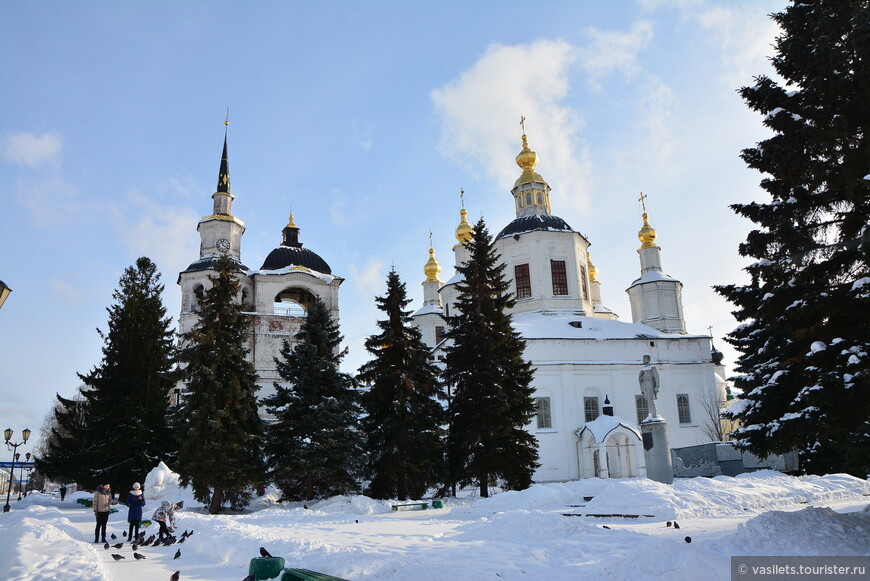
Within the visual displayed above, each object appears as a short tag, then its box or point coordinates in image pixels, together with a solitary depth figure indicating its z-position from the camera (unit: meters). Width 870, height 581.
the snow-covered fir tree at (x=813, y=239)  9.28
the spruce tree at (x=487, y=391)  22.53
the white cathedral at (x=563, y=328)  35.28
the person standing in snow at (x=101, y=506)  12.84
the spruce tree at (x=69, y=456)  26.00
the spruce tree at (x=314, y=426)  21.50
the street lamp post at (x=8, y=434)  25.98
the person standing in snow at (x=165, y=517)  12.80
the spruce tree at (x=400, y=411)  22.03
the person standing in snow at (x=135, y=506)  13.41
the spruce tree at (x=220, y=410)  19.58
